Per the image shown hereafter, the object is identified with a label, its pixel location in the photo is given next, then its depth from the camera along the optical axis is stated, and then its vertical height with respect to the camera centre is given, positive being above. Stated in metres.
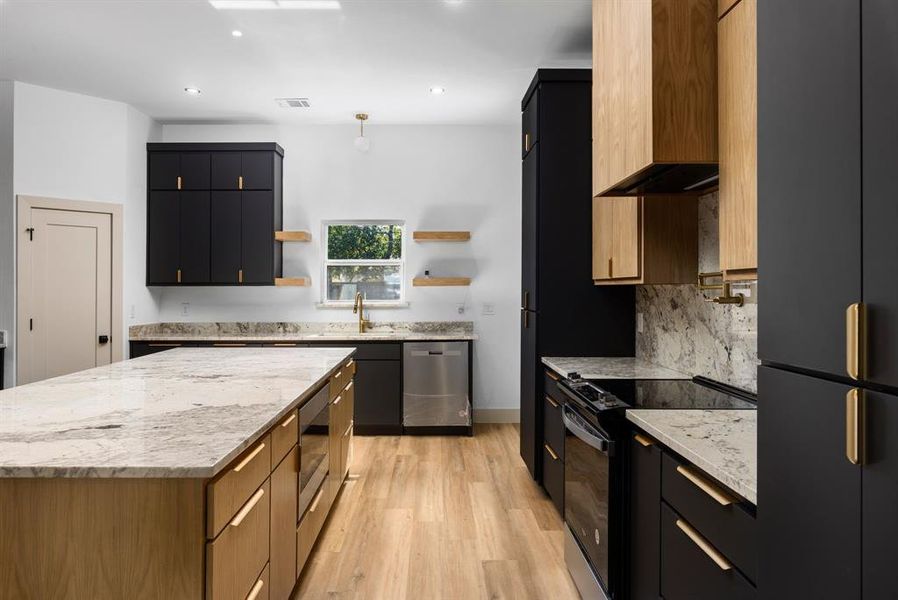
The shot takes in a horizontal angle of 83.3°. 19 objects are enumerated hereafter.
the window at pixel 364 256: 5.25 +0.44
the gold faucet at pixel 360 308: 5.07 -0.10
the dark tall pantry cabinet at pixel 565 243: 3.12 +0.35
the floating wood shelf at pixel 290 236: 4.89 +0.60
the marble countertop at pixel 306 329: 5.07 -0.32
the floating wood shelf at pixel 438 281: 4.98 +0.17
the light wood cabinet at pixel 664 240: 2.46 +0.29
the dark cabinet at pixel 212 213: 4.89 +0.82
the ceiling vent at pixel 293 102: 4.48 +1.76
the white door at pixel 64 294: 4.18 +0.03
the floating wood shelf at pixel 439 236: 4.93 +0.61
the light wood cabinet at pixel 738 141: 1.52 +0.50
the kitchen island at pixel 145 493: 1.18 -0.49
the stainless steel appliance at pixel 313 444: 2.18 -0.69
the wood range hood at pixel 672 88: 1.78 +0.75
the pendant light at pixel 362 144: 4.55 +1.39
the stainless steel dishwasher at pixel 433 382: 4.61 -0.77
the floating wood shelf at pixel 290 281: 4.91 +0.16
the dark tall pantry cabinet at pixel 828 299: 0.71 +0.00
